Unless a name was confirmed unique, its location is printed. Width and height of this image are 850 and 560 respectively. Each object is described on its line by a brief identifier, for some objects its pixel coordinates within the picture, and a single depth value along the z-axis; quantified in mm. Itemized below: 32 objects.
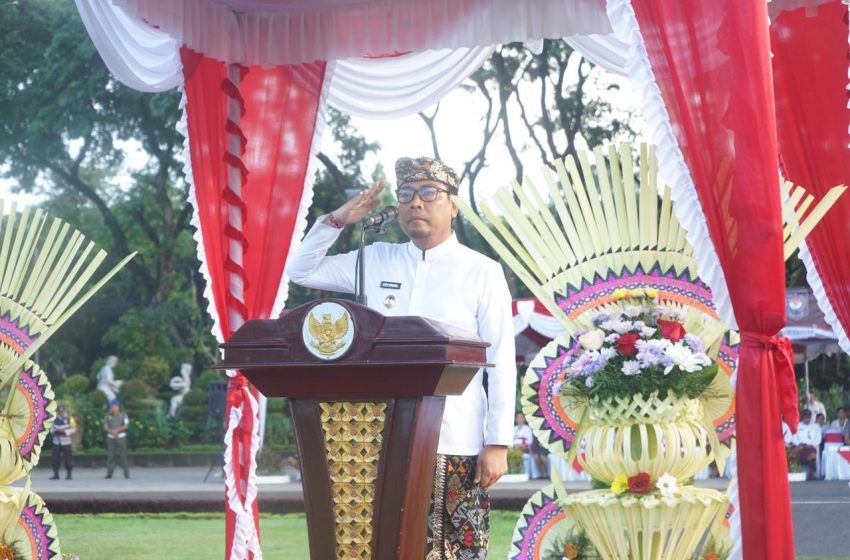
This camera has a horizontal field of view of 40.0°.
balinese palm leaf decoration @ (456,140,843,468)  4336
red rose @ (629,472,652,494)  4055
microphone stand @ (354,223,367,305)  3408
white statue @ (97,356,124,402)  21391
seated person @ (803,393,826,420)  16656
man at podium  3660
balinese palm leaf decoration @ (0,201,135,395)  5020
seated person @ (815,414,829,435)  16267
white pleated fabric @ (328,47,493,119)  6184
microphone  3465
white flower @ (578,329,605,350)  4129
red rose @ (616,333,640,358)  4070
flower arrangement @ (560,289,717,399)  4031
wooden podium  2986
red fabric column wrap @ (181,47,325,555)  5438
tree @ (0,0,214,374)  20359
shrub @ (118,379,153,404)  21922
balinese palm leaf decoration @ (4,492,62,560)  4941
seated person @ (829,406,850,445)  15465
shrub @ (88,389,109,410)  21406
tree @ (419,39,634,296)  19531
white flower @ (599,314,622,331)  4168
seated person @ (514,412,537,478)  16312
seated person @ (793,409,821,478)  15930
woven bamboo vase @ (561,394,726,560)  4051
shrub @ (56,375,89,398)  22359
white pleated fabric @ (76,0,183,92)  5117
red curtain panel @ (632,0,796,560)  3508
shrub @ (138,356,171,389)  22812
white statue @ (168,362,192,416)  22266
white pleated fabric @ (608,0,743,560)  3633
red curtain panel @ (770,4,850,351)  5109
